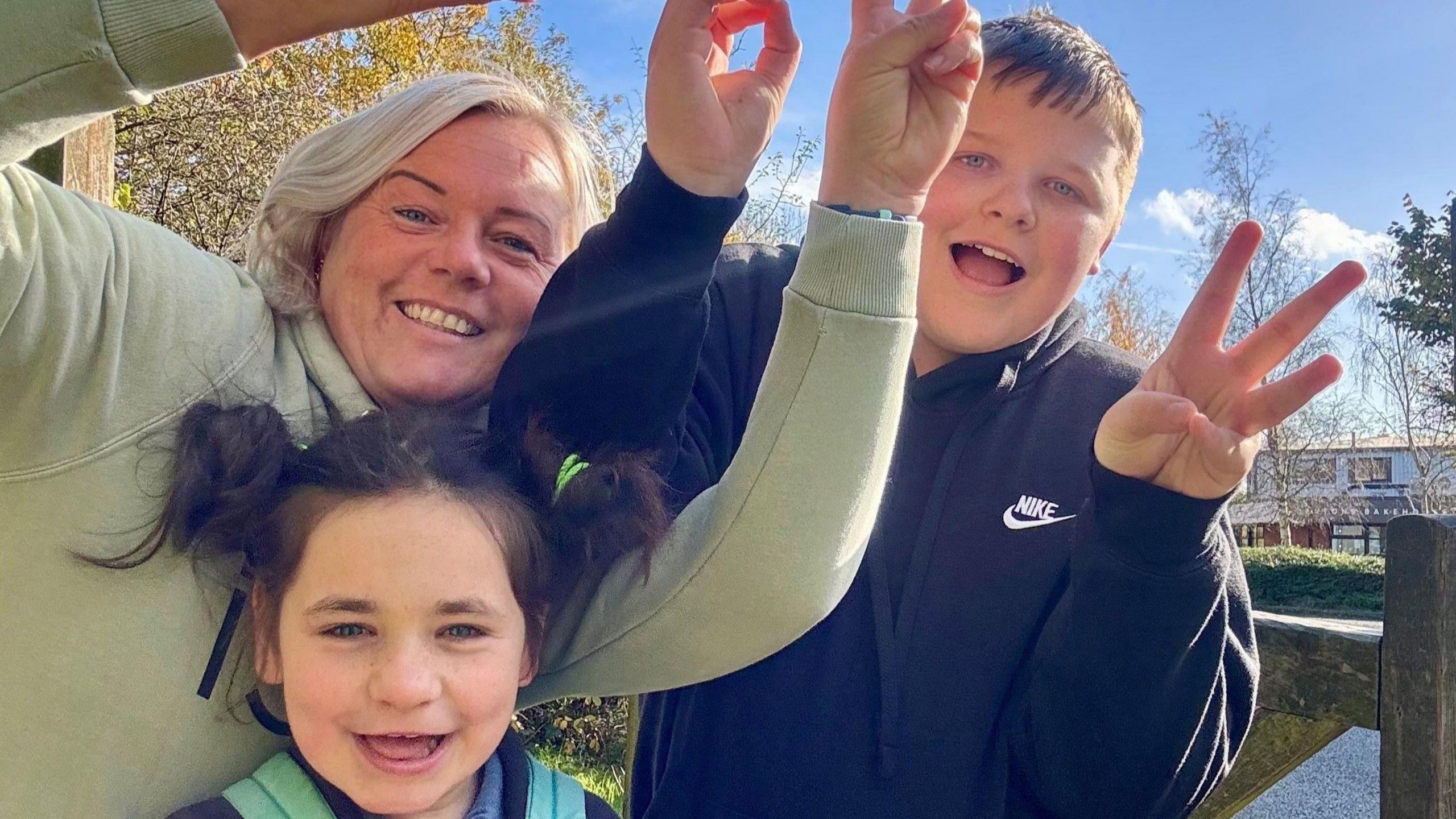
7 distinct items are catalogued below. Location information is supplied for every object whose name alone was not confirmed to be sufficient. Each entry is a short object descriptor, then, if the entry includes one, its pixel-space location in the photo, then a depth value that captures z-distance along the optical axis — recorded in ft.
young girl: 3.83
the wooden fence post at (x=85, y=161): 6.09
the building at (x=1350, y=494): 62.23
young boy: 4.12
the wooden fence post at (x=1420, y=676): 5.64
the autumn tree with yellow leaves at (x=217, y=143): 20.59
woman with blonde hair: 3.53
